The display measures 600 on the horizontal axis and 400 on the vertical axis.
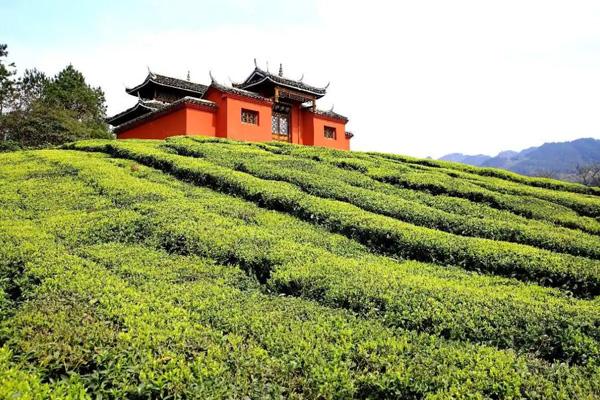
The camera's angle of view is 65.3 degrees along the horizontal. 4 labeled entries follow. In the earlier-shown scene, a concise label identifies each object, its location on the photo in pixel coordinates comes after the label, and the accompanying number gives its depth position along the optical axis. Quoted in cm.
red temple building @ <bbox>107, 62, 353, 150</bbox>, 2805
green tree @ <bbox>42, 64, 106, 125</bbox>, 5066
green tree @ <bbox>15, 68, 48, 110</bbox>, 4259
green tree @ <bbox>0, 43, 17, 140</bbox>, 4106
